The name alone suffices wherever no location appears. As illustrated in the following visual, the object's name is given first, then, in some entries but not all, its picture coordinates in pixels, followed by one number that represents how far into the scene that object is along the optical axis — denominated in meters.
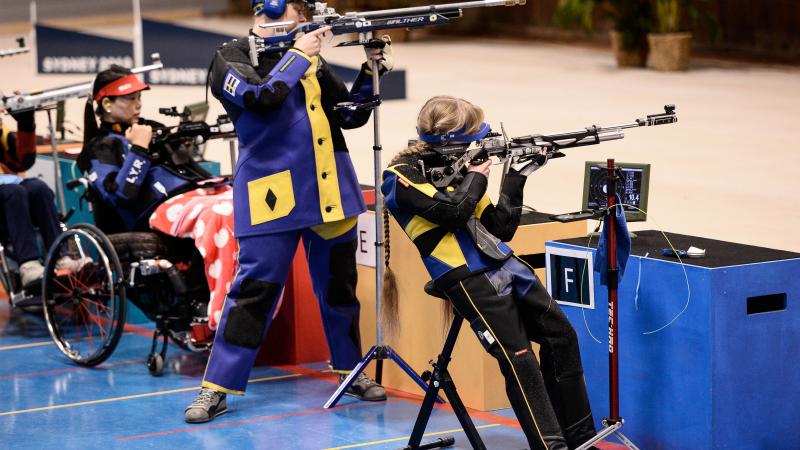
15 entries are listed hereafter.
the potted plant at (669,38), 34.22
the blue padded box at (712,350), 9.22
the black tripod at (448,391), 9.59
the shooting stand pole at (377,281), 10.98
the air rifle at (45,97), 13.99
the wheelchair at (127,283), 12.42
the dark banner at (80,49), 34.44
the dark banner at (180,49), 33.41
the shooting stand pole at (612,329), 9.11
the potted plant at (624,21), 35.31
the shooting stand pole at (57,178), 14.52
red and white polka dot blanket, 12.21
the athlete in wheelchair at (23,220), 14.01
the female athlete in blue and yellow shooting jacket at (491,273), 9.23
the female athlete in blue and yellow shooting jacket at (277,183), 11.04
